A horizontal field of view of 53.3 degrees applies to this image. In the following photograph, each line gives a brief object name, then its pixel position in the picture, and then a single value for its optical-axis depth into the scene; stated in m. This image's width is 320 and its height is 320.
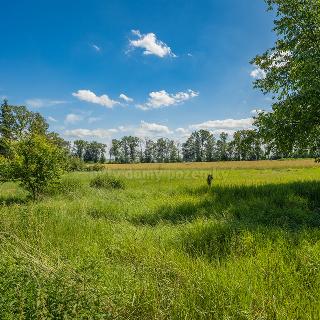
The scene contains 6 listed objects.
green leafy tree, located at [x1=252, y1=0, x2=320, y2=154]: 13.29
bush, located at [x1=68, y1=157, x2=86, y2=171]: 52.06
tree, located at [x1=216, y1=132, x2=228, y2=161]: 129.38
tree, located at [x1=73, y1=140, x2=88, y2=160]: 139.25
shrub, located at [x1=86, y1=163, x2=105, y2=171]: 56.62
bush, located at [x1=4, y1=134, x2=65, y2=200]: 14.93
